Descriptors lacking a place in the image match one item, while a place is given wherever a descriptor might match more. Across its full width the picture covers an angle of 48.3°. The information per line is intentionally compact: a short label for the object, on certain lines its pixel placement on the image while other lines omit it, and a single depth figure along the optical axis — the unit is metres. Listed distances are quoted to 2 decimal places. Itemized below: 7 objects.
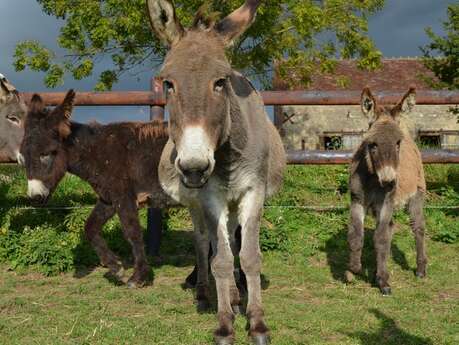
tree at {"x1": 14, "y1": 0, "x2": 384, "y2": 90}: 16.02
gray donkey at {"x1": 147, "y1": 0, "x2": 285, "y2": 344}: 2.98
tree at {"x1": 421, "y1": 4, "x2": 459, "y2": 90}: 16.30
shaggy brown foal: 5.43
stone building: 25.84
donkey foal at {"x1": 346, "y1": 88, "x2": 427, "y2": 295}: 5.18
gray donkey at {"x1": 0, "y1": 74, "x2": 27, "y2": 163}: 6.60
